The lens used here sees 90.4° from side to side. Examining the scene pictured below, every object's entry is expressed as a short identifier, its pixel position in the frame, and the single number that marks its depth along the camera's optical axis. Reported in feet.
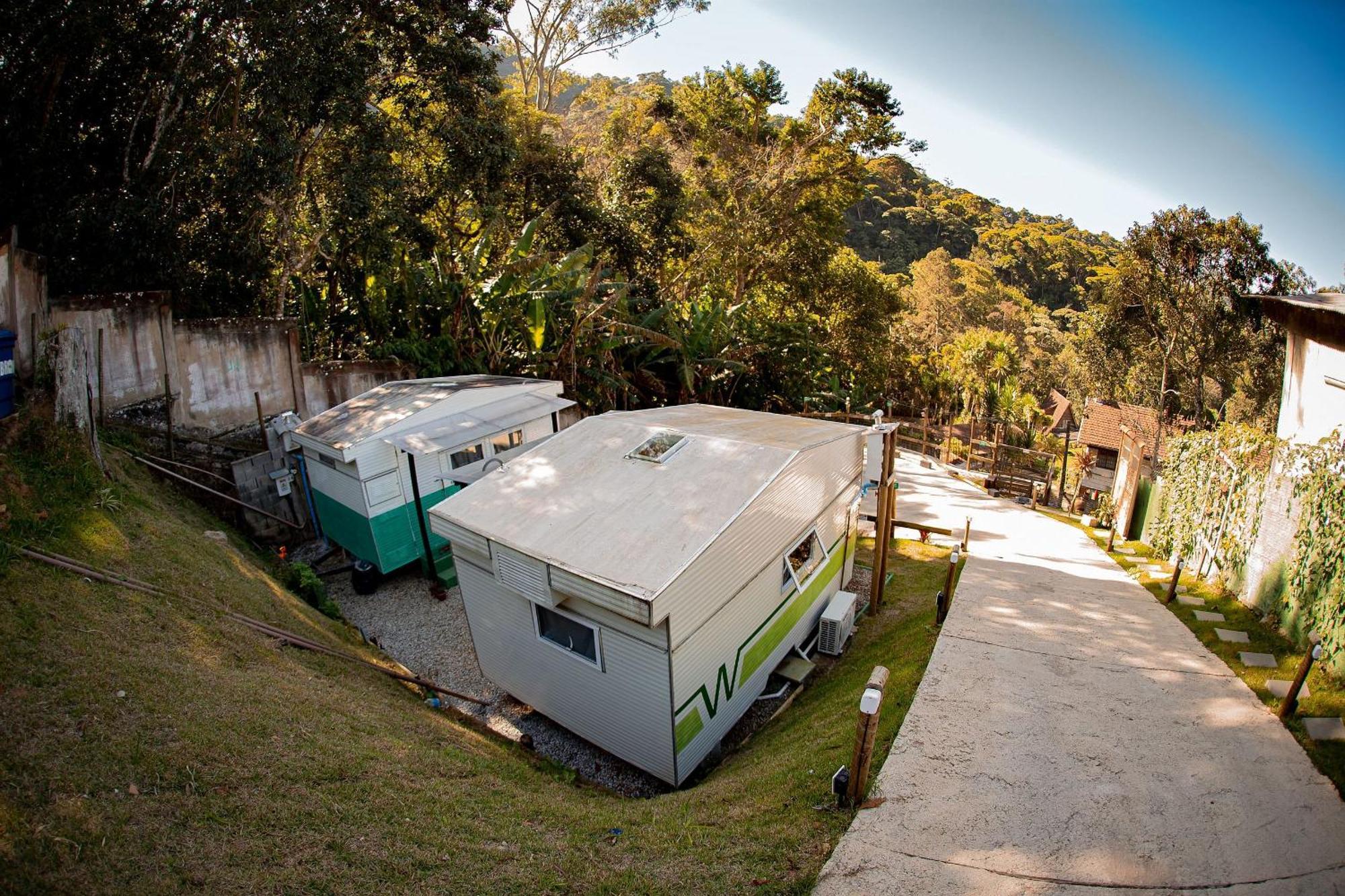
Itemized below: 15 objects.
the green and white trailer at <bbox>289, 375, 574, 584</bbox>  34.65
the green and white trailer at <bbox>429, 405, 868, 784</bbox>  21.40
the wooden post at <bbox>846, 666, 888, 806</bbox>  15.49
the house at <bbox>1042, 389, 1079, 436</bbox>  112.68
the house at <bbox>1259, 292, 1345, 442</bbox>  33.58
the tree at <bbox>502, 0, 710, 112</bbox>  88.94
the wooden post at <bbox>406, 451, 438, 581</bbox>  35.81
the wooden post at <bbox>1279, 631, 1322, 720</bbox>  18.35
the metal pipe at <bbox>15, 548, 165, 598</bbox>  19.99
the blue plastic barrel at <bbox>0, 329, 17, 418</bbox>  28.22
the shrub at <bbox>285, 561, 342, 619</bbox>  31.99
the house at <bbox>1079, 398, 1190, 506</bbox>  77.20
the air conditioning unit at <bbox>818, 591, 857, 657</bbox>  30.12
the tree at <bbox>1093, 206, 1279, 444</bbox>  73.20
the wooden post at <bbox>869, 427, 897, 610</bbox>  31.22
